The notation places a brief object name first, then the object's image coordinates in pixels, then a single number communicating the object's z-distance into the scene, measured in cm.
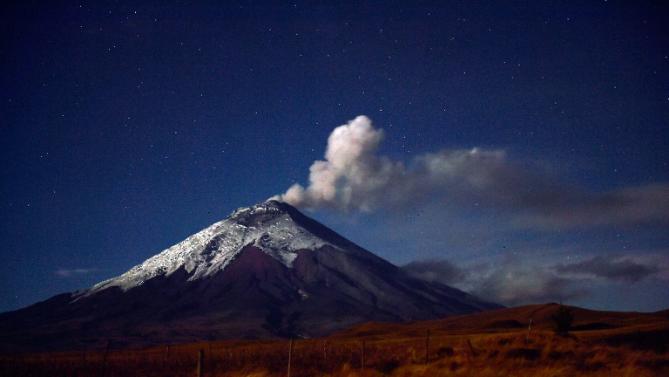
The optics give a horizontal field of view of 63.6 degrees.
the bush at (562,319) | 5056
